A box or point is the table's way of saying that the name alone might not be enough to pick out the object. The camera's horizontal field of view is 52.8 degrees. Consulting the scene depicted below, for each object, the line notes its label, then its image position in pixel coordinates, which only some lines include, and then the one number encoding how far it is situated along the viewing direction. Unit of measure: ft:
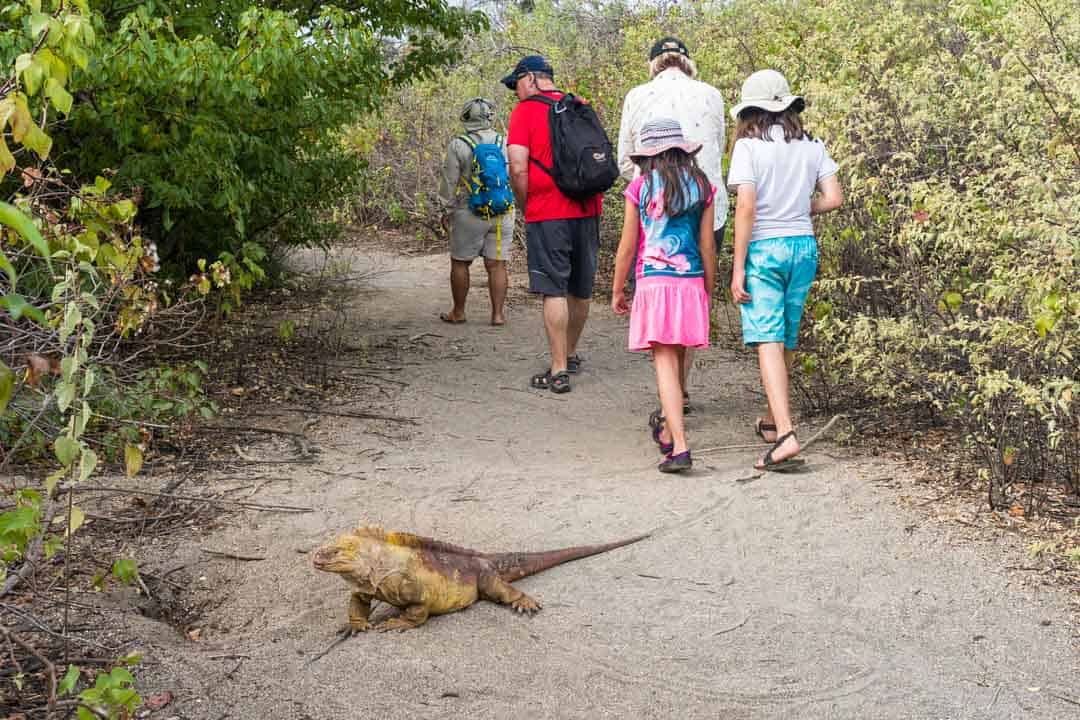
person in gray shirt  31.22
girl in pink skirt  19.10
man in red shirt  24.40
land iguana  13.26
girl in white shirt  18.72
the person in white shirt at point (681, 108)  21.40
